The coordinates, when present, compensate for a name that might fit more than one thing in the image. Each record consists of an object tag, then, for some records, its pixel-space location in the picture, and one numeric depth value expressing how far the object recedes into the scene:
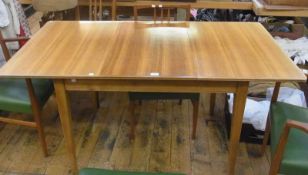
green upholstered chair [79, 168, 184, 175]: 1.19
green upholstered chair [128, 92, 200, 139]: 1.79
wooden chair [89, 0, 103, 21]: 2.51
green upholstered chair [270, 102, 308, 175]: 1.18
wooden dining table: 1.37
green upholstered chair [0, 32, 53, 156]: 1.70
